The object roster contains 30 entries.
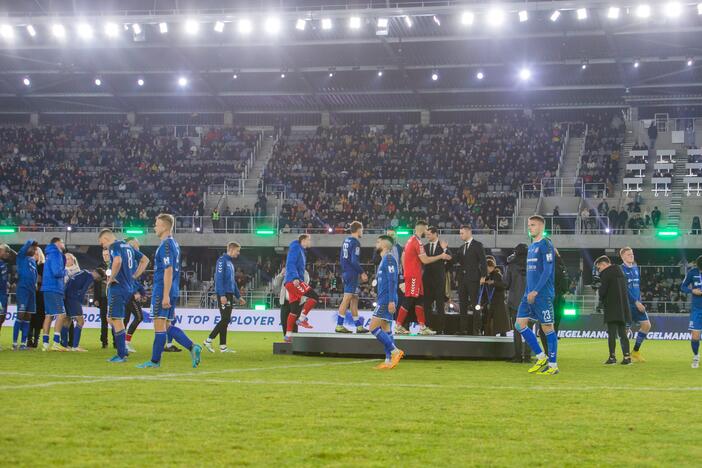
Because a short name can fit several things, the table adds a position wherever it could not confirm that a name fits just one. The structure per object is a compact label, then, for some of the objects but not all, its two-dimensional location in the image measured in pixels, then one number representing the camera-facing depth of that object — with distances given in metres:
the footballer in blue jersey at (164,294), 12.79
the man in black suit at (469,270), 17.41
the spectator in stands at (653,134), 47.47
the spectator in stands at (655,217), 39.72
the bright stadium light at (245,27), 42.09
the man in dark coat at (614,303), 16.42
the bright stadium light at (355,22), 41.28
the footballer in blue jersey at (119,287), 14.11
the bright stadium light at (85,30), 42.78
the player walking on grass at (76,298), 18.05
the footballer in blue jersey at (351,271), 16.80
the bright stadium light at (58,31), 43.34
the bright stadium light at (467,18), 39.94
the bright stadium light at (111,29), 42.69
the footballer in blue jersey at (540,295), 13.46
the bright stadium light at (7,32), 44.02
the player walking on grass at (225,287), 17.91
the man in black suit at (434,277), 17.00
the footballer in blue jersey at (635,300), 17.95
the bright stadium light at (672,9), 37.78
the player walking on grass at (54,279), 16.89
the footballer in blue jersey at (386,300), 14.00
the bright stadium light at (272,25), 41.45
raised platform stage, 16.48
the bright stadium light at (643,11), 38.56
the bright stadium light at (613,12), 39.16
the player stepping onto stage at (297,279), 17.50
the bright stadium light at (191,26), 41.88
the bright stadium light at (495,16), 39.31
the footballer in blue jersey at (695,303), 15.68
